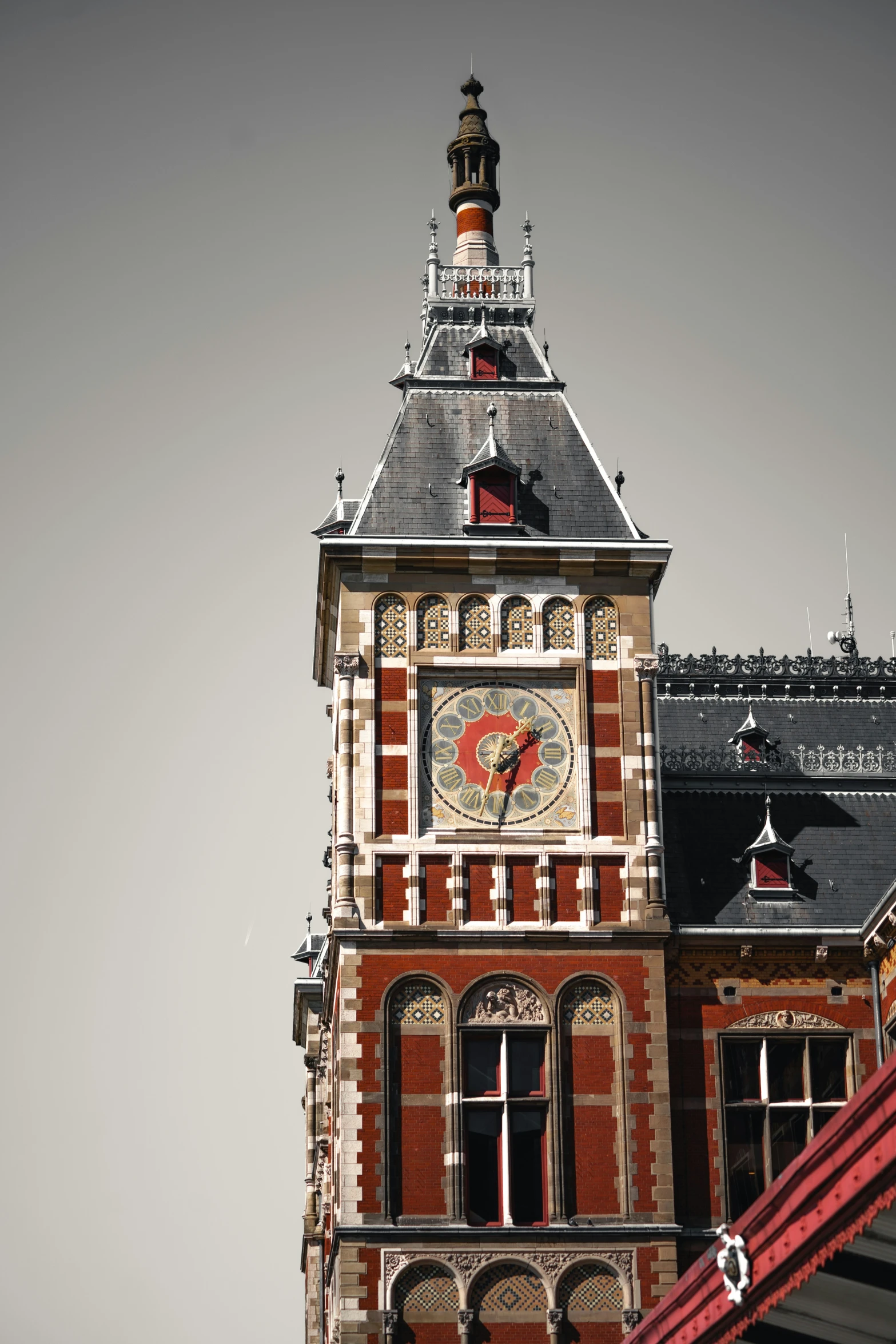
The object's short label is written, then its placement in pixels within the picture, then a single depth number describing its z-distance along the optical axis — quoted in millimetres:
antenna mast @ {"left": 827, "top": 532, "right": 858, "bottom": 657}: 56469
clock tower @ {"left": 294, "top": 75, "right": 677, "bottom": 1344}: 41625
